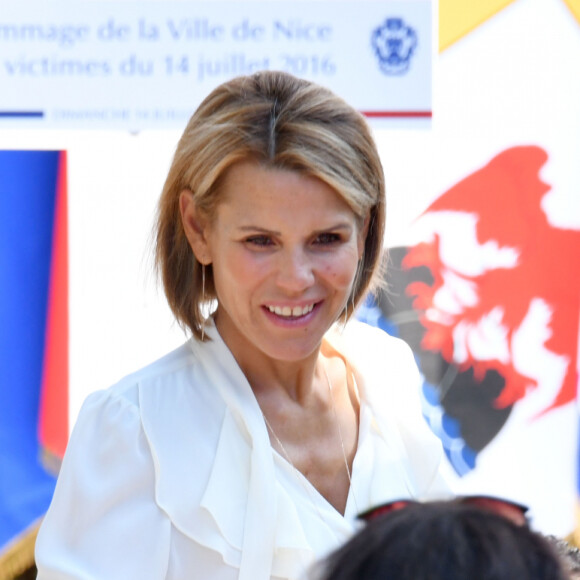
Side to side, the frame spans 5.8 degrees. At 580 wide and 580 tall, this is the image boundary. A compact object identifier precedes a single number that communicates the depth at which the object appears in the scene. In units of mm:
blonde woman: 4314
